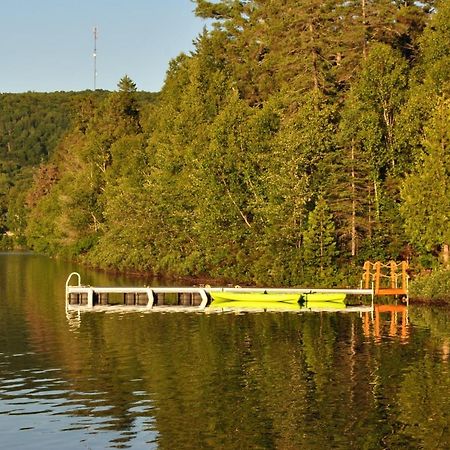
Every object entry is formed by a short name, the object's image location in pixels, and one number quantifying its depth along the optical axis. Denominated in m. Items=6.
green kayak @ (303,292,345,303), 69.00
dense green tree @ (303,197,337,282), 78.44
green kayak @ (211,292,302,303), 70.30
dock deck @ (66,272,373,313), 70.69
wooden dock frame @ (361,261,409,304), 70.75
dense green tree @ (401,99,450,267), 70.19
